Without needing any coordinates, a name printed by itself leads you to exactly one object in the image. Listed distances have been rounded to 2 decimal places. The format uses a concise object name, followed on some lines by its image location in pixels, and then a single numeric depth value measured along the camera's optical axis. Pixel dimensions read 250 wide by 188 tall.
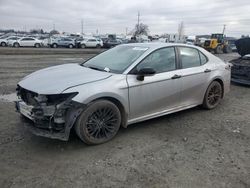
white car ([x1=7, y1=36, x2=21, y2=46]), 24.11
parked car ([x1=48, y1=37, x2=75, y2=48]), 26.47
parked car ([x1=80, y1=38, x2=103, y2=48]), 27.00
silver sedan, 2.66
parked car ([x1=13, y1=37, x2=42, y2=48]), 24.40
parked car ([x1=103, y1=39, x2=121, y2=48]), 27.67
